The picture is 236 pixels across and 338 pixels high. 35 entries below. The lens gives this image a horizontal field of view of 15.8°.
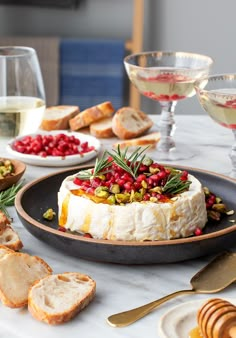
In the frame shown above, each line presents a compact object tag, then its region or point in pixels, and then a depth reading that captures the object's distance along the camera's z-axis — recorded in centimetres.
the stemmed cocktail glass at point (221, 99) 85
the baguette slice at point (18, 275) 60
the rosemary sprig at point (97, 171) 72
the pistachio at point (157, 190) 69
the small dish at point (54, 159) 94
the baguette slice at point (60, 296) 59
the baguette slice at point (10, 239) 68
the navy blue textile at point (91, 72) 176
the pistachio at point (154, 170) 71
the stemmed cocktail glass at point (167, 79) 97
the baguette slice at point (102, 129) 105
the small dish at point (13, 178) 84
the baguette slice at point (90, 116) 107
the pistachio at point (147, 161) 73
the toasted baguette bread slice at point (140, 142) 101
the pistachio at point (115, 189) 69
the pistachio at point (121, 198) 68
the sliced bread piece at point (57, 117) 108
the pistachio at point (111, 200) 68
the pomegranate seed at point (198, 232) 70
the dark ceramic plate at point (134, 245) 65
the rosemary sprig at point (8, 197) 79
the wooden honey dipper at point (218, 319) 54
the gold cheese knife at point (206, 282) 59
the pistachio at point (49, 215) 75
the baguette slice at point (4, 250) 64
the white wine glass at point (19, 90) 95
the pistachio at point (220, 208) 75
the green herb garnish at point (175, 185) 70
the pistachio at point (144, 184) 69
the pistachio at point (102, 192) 69
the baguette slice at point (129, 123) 104
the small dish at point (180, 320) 57
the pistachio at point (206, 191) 77
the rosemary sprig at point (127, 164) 71
